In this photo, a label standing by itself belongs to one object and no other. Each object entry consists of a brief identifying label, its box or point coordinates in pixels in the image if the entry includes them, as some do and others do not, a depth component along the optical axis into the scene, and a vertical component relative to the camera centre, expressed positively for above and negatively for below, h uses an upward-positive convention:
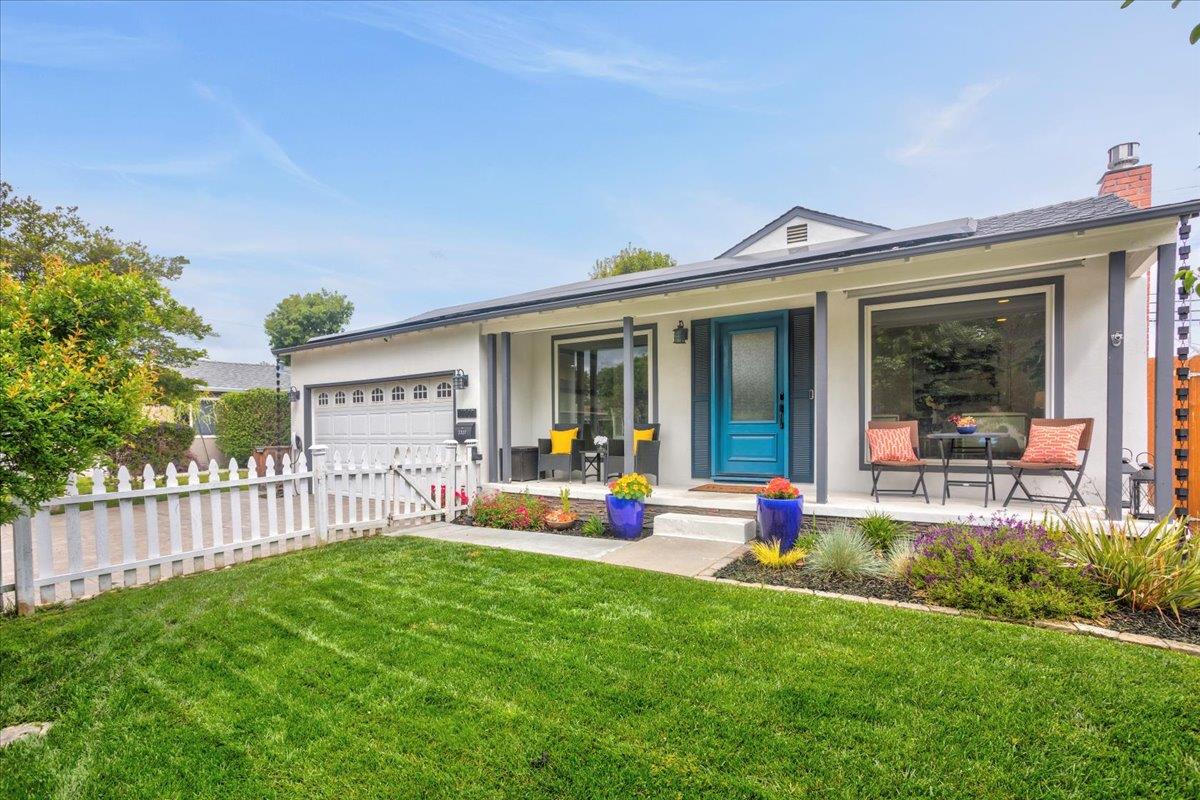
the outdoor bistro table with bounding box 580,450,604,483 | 8.31 -1.19
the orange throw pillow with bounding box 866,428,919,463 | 5.86 -0.71
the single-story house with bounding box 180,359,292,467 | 18.19 +0.23
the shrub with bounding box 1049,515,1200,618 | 3.33 -1.20
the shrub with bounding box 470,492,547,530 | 6.72 -1.60
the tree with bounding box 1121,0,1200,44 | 1.15 +0.73
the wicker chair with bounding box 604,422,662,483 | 7.86 -1.13
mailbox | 8.48 -0.72
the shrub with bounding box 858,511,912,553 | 4.88 -1.37
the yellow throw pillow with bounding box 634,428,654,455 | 8.16 -0.78
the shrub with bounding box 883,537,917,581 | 4.09 -1.40
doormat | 6.91 -1.40
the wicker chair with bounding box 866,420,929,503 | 5.59 -0.89
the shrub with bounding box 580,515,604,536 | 6.31 -1.67
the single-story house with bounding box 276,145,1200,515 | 5.25 +0.39
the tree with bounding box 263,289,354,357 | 30.91 +4.02
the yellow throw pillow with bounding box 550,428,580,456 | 8.78 -0.91
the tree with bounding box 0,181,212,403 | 11.97 +3.30
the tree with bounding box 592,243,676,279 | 25.50 +5.78
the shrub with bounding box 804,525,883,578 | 4.25 -1.41
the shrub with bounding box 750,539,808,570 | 4.54 -1.47
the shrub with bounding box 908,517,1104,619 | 3.34 -1.33
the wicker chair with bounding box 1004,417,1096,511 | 4.98 -0.83
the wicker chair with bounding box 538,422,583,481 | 8.22 -1.15
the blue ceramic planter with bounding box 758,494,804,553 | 5.05 -1.29
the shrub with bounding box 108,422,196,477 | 11.73 -1.31
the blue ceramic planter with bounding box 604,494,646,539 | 6.07 -1.49
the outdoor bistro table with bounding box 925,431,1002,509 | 5.39 -0.77
